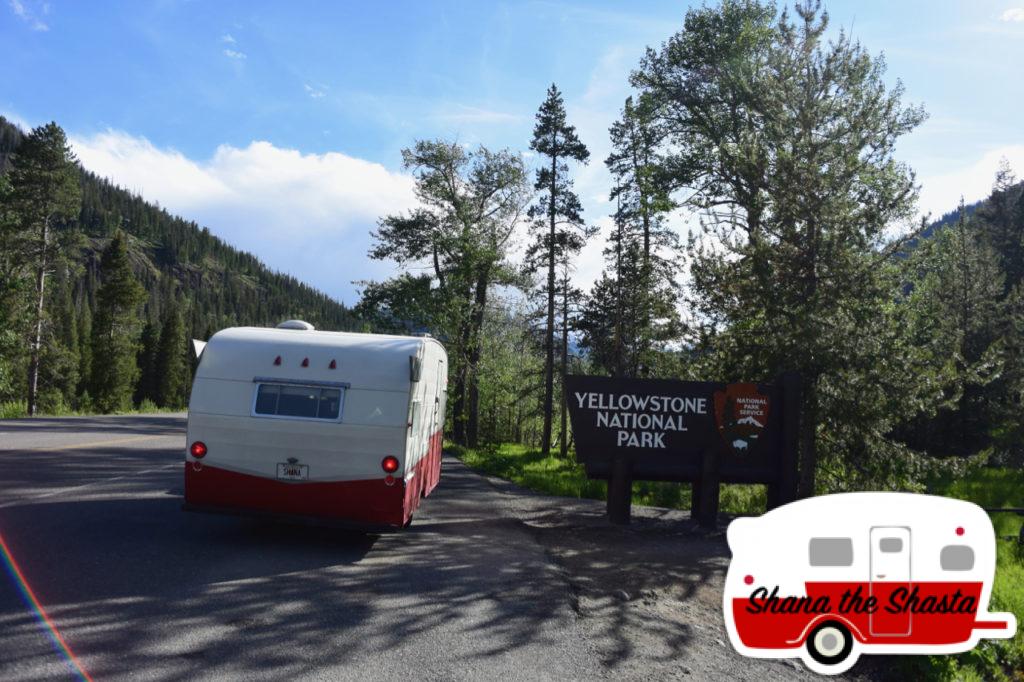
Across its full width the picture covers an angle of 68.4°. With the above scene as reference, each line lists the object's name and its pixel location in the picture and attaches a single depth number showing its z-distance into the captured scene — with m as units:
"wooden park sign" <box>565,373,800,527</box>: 11.51
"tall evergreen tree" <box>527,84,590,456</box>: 35.31
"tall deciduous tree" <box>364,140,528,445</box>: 35.62
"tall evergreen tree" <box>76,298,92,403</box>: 71.05
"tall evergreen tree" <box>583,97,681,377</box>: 31.78
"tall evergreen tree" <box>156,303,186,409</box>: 88.31
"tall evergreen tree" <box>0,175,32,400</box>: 31.41
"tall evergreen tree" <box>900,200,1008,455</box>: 29.70
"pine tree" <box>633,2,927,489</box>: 11.73
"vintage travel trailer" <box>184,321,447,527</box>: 8.78
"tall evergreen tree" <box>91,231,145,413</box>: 64.12
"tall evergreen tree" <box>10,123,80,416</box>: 42.47
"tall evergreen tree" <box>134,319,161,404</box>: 89.31
